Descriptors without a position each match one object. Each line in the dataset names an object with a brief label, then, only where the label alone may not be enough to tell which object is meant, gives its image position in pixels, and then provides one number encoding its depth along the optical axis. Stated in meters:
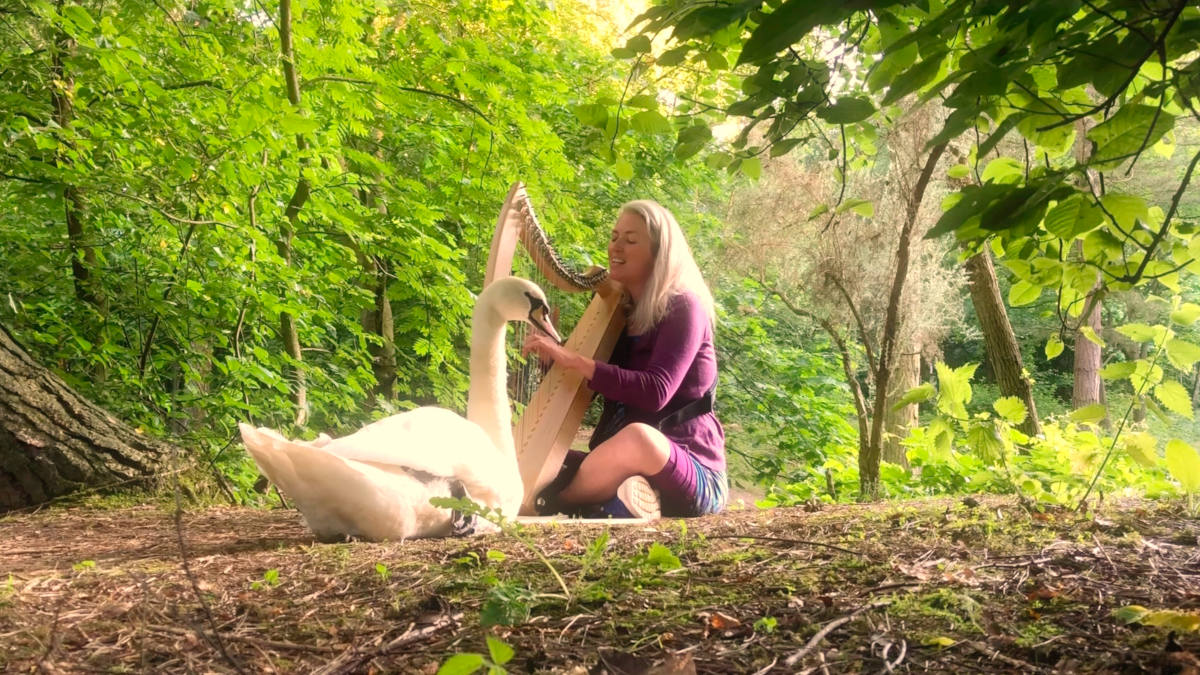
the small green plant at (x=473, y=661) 0.96
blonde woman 3.32
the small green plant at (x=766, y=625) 1.33
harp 3.53
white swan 2.27
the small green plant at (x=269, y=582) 1.78
